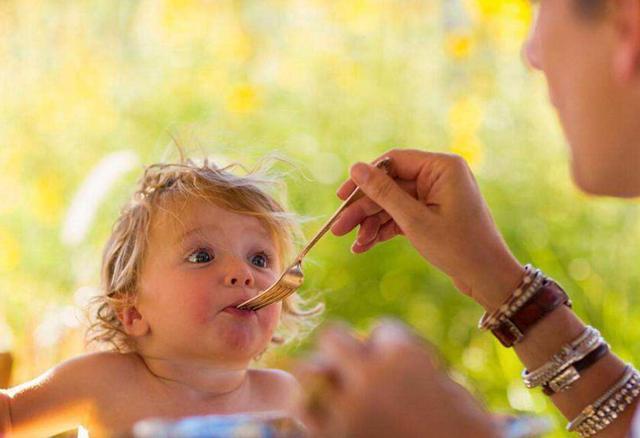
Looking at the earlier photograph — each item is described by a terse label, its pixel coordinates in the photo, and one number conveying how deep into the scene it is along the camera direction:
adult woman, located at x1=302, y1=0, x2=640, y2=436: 1.02
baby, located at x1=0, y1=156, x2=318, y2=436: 1.38
